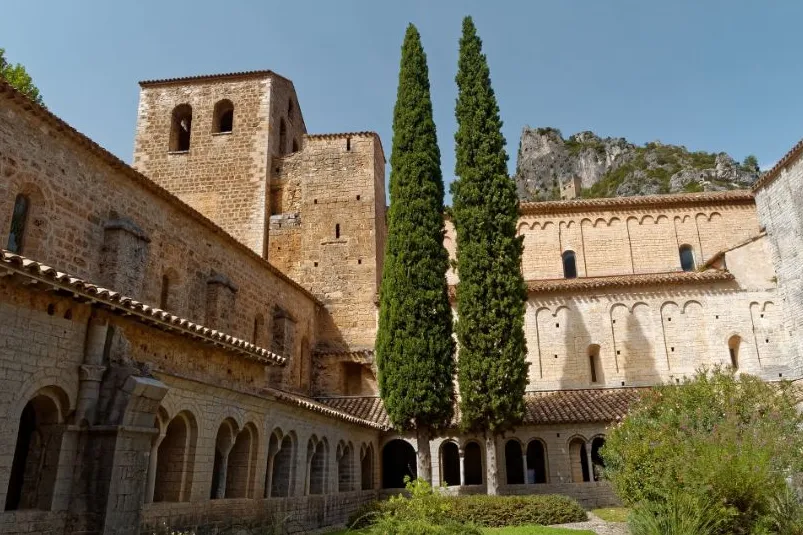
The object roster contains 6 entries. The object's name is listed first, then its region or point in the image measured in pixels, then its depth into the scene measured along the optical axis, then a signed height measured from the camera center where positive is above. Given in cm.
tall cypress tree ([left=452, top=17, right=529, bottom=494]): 1830 +528
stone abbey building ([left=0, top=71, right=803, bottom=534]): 848 +434
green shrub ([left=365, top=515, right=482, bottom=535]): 870 -90
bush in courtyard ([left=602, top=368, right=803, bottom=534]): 1179 +22
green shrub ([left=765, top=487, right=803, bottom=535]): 1179 -104
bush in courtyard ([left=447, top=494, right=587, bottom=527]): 1590 -121
